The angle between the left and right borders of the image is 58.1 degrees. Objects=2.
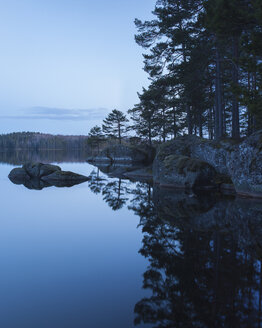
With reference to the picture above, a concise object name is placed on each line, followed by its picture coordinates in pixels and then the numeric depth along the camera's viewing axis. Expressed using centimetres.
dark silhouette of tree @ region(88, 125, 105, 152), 6100
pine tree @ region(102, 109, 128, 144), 5225
